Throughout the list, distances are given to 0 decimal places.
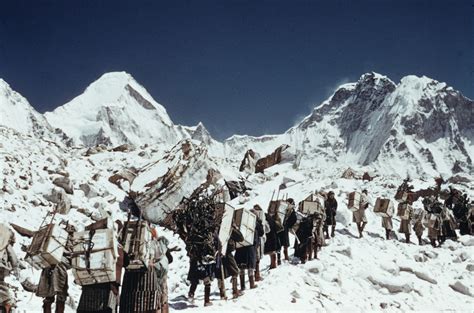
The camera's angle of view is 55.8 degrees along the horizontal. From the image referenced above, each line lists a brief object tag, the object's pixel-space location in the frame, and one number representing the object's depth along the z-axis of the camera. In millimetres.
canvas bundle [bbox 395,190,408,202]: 20203
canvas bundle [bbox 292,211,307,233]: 12866
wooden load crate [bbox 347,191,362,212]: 16438
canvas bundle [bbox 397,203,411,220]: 16562
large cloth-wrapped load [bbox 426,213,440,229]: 16672
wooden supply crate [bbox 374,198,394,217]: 16594
